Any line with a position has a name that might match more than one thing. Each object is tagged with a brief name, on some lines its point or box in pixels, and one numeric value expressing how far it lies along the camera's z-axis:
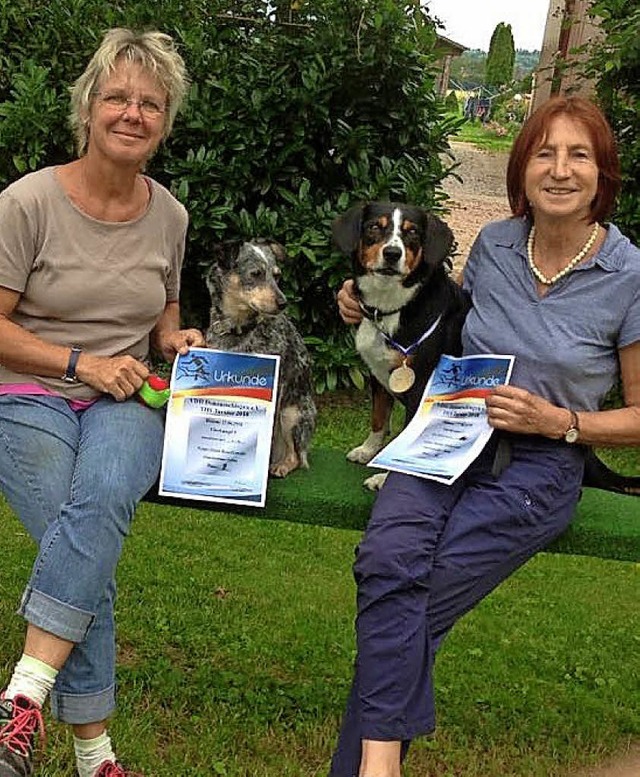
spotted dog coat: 3.08
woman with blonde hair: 2.21
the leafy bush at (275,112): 5.55
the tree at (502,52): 37.69
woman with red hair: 2.20
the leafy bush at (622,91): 5.71
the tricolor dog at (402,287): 2.93
